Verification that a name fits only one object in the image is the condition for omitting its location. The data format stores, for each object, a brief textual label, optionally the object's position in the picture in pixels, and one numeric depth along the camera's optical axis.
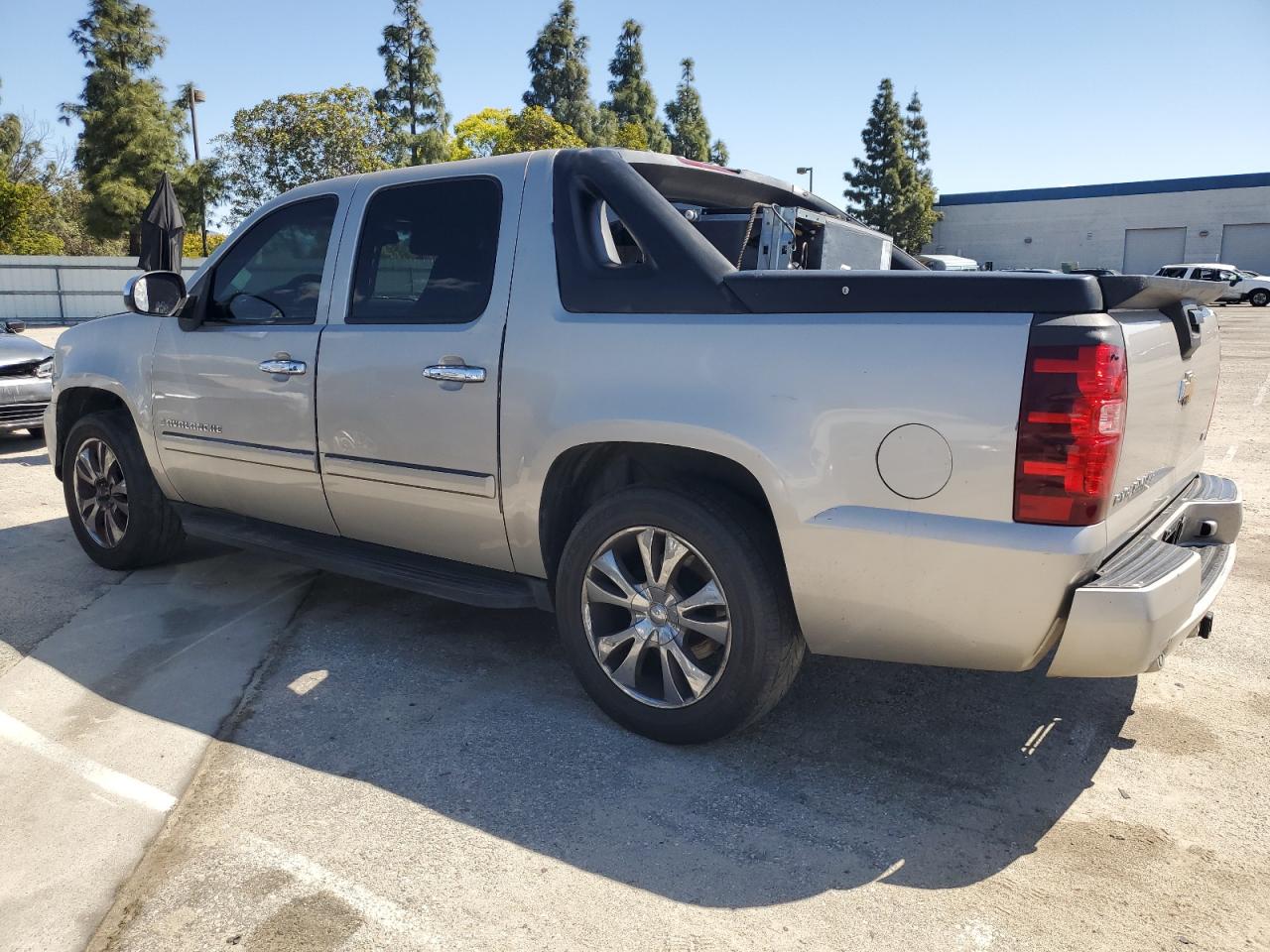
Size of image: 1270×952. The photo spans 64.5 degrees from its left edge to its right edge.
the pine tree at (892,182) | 57.81
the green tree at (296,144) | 37.66
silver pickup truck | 2.56
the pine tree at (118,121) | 41.69
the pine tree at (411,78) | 53.16
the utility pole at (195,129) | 35.22
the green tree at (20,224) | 35.91
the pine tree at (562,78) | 59.22
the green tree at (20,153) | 50.84
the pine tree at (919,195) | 57.59
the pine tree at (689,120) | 68.94
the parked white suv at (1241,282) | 35.00
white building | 50.62
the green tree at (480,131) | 58.00
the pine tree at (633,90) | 65.31
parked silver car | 8.97
